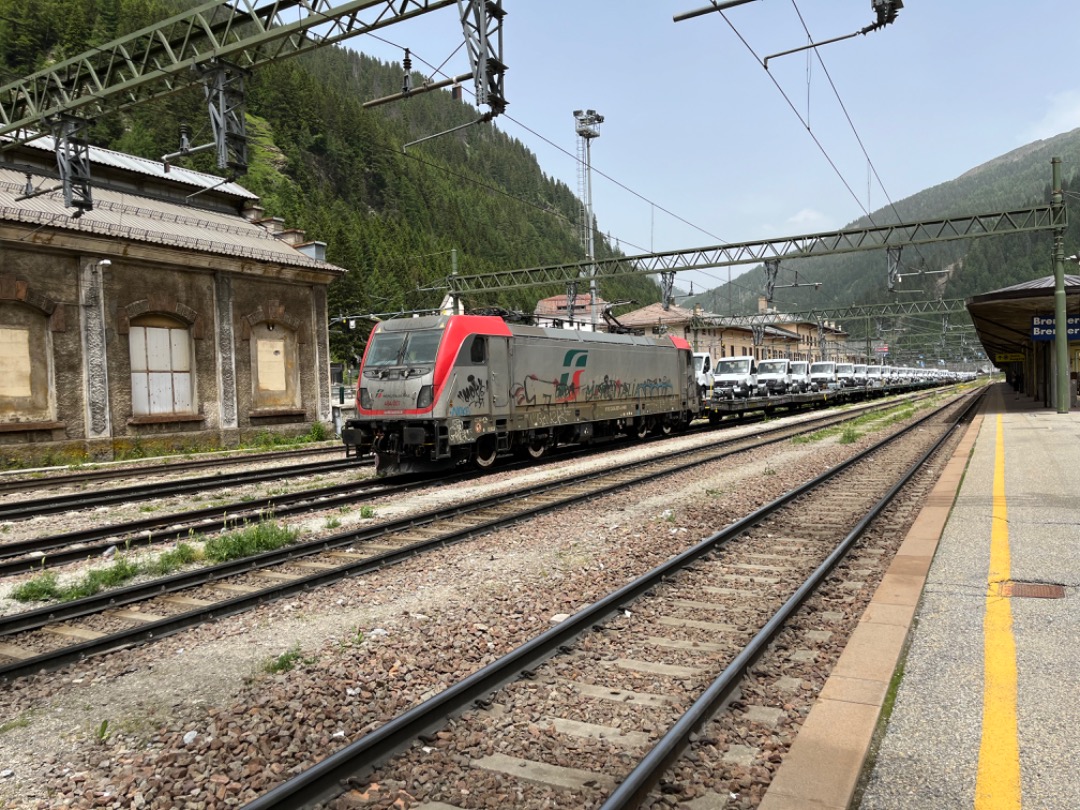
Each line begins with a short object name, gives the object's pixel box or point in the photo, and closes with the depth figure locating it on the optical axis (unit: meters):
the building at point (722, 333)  65.38
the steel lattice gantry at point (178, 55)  11.70
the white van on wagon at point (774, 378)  37.56
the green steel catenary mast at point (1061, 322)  23.97
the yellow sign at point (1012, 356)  44.52
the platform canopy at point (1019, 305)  25.11
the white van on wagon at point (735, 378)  33.94
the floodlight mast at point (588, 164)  33.11
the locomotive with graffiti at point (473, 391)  13.95
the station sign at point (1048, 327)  26.12
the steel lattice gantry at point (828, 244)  25.12
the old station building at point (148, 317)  19.91
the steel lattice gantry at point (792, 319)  46.41
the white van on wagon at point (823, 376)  42.31
